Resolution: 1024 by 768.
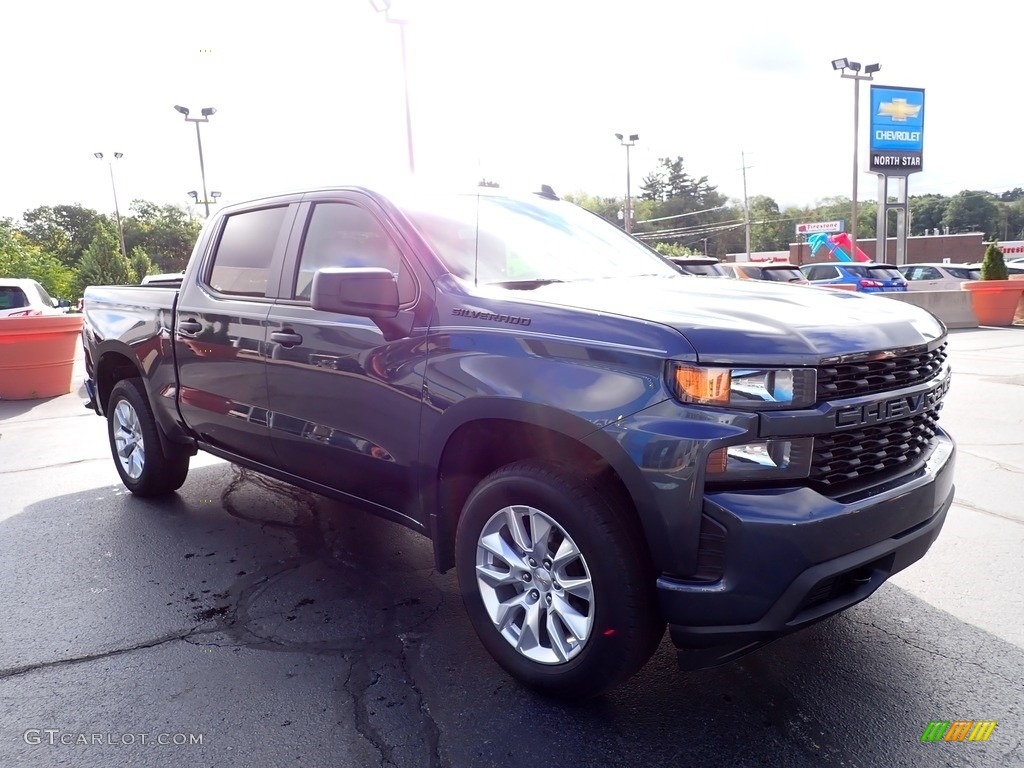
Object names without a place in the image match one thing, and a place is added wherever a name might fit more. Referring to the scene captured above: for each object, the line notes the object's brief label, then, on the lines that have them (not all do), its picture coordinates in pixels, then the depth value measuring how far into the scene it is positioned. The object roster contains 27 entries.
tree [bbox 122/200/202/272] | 86.54
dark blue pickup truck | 2.36
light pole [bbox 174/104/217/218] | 30.12
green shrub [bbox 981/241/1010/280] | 17.77
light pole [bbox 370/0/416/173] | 11.87
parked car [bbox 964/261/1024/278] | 32.12
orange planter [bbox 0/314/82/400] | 10.14
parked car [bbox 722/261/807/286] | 20.38
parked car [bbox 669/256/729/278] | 16.12
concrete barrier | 17.12
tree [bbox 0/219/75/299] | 39.50
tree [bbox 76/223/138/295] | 39.66
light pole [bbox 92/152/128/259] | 50.12
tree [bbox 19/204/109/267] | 77.56
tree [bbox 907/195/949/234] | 113.56
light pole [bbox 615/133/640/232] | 40.00
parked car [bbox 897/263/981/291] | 27.03
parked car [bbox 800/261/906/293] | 21.27
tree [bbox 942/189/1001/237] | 108.75
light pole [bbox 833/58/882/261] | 32.94
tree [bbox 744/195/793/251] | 111.94
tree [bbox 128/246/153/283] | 43.84
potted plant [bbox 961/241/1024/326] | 16.99
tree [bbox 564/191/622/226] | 106.38
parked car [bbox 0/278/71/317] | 12.52
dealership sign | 32.62
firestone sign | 64.25
